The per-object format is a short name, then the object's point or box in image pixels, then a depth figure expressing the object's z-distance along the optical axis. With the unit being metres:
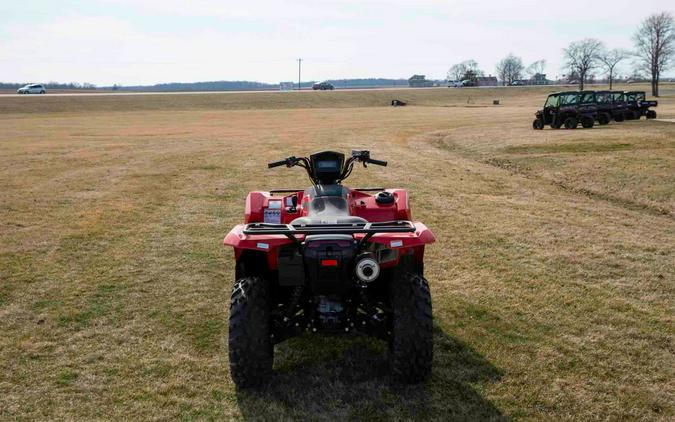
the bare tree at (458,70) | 155.00
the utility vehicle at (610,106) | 30.97
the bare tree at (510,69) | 153.38
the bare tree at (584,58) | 95.00
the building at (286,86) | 151.75
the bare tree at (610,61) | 94.25
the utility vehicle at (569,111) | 29.92
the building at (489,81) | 147.85
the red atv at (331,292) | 4.36
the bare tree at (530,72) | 157.50
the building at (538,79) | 145.00
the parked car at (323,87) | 108.00
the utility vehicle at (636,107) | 33.16
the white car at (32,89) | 78.19
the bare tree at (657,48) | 76.69
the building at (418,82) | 158.88
